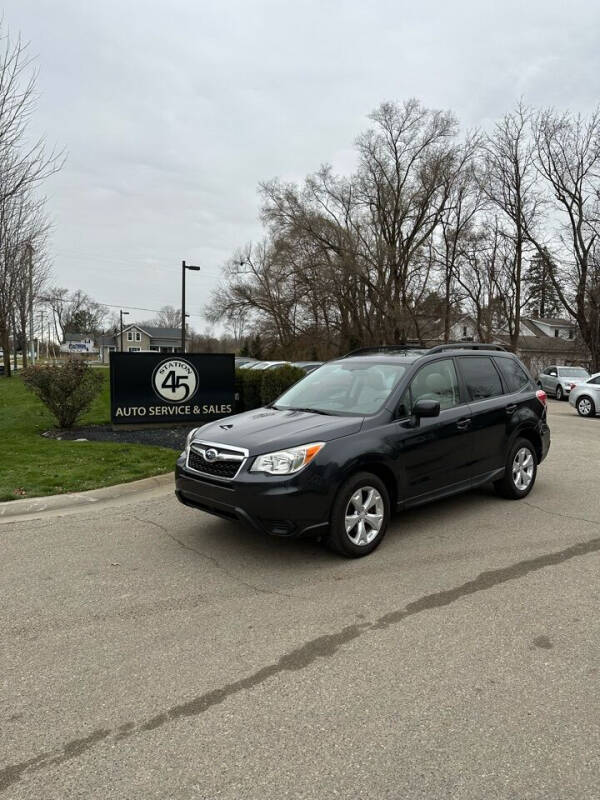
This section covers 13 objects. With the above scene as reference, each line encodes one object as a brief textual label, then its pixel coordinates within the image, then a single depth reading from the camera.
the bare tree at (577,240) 34.28
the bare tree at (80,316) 99.34
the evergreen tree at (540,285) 36.09
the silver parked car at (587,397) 17.30
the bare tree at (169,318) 110.25
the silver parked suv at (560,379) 24.84
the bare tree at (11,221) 8.52
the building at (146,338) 99.56
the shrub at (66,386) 10.58
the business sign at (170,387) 10.99
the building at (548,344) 41.88
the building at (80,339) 79.44
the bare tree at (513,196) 35.78
